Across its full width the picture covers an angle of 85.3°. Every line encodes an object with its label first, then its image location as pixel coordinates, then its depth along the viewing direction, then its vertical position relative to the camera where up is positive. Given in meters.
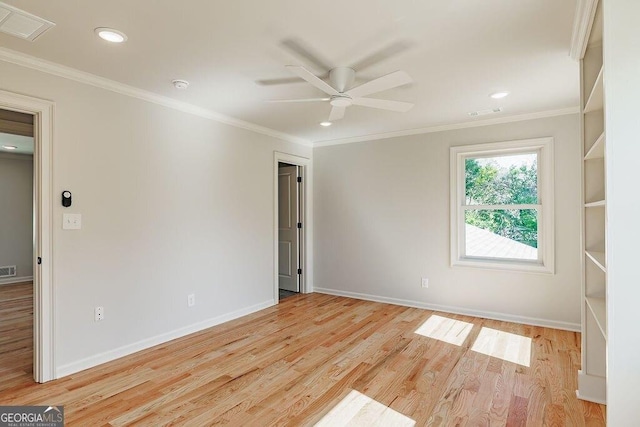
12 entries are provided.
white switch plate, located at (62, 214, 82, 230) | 2.74 -0.04
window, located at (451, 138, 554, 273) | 3.93 +0.10
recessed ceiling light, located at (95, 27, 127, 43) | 2.16 +1.16
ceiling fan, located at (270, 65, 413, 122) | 2.37 +0.93
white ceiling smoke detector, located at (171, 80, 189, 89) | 3.00 +1.15
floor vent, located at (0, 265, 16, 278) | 6.36 -1.01
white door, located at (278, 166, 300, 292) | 5.54 -0.21
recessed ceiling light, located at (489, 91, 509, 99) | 3.28 +1.14
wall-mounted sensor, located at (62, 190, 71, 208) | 2.73 +0.14
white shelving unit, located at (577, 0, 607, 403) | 2.29 -0.20
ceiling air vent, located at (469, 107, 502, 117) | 3.77 +1.13
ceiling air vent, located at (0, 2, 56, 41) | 1.96 +1.15
